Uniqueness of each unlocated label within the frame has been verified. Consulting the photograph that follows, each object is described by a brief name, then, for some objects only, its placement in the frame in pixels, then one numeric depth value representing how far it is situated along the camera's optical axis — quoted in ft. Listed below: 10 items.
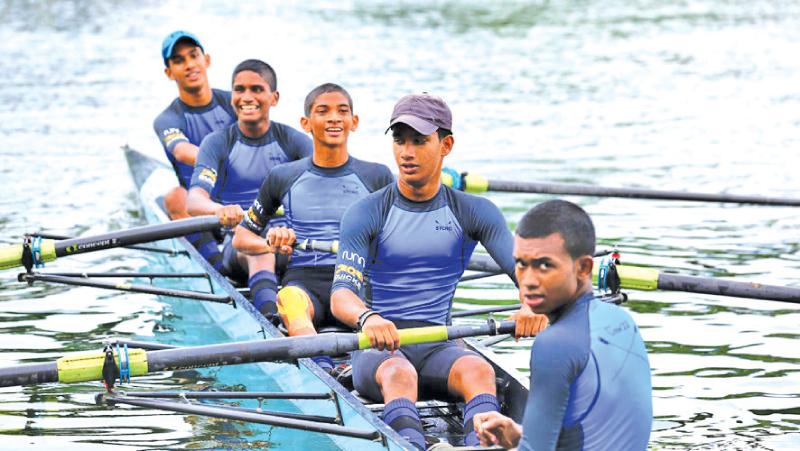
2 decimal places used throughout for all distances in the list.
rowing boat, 44.98
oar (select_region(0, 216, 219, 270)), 63.67
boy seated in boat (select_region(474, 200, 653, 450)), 29.53
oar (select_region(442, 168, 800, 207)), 74.64
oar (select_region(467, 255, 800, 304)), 49.73
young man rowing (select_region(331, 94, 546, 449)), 44.55
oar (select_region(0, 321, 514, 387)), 42.42
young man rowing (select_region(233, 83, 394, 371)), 56.34
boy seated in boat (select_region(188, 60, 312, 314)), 66.85
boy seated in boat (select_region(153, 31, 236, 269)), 78.12
